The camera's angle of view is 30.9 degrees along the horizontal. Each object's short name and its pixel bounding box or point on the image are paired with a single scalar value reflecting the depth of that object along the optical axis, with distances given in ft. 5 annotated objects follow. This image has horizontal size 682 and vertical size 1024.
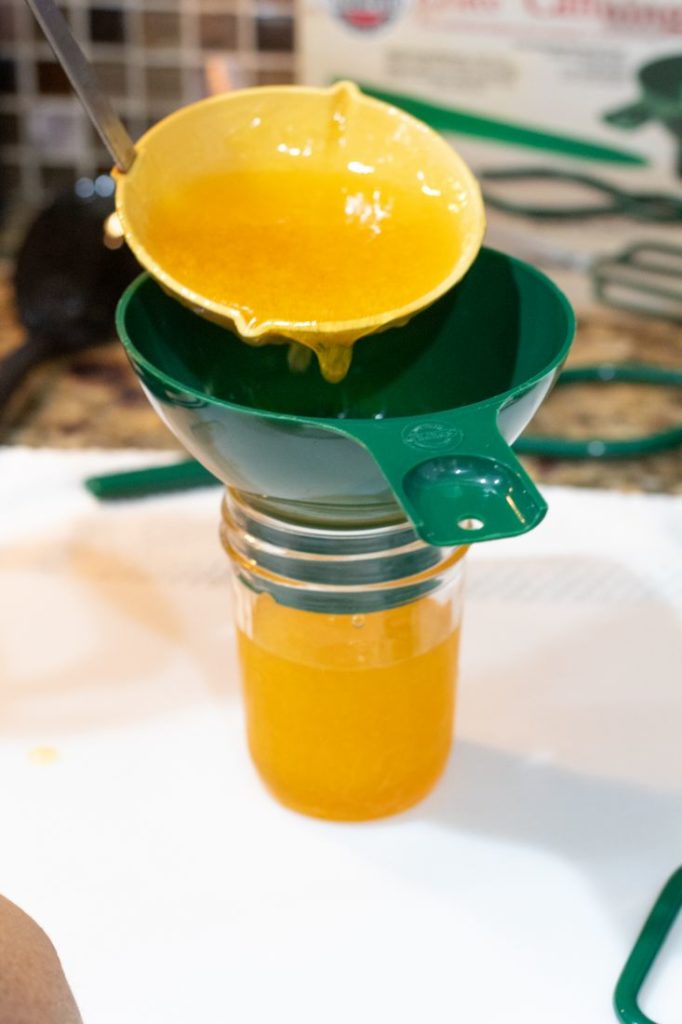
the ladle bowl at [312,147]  1.61
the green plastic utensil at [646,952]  1.37
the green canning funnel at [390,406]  1.20
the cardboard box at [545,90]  2.67
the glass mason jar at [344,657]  1.49
